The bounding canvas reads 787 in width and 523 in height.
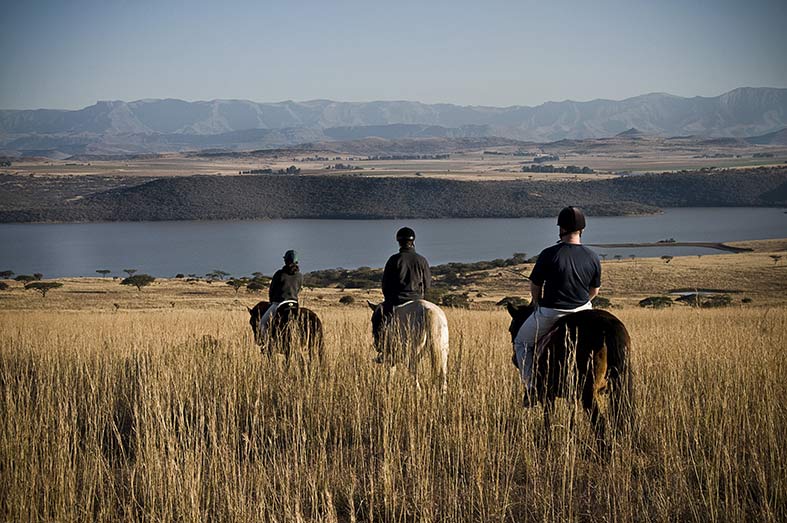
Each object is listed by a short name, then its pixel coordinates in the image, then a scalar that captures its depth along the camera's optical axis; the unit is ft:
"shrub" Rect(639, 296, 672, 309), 108.09
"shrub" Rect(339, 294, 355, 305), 117.55
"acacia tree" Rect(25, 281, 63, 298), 140.77
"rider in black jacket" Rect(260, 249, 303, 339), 32.55
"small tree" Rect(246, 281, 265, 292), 147.78
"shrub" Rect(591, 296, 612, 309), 110.11
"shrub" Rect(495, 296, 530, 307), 104.64
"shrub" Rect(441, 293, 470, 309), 111.82
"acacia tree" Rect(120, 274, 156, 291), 153.11
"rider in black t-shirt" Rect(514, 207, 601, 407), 20.68
